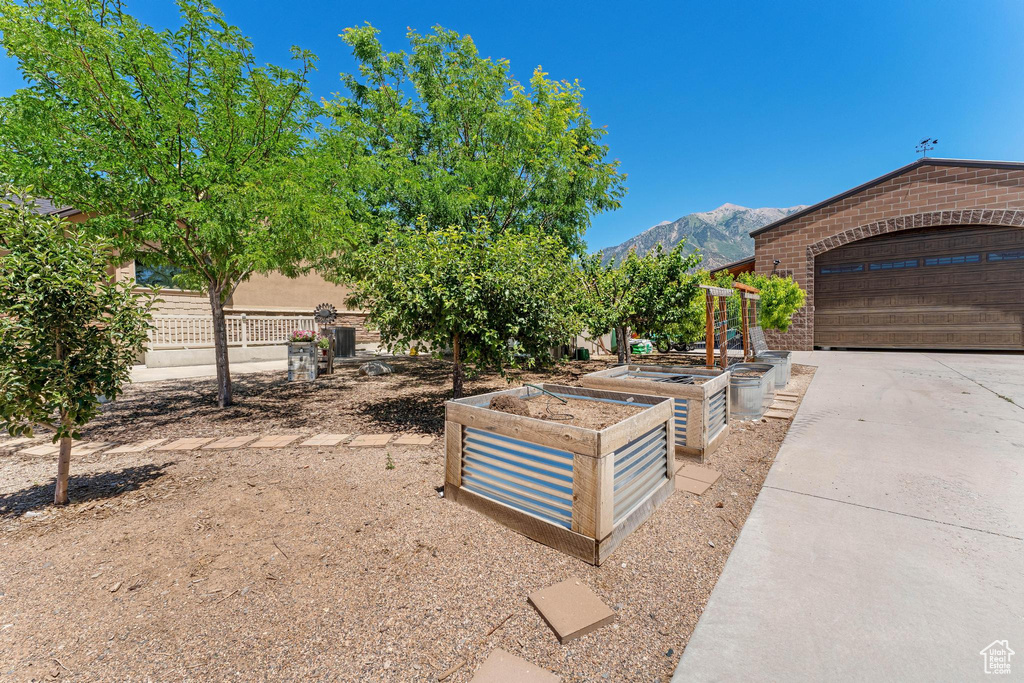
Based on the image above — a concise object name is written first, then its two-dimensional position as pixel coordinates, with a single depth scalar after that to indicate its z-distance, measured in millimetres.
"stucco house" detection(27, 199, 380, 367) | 11094
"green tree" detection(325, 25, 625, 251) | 9289
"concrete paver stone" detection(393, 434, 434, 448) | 4801
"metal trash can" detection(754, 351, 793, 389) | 8020
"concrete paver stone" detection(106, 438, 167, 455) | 4535
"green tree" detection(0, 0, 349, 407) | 4711
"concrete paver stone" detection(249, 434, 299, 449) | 4673
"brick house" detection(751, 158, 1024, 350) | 13633
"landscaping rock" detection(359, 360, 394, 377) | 10633
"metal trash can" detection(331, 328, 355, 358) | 14352
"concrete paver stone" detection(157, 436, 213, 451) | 4598
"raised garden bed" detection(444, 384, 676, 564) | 2432
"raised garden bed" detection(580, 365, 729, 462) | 4105
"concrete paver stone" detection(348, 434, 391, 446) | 4793
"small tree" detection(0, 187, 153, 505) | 2732
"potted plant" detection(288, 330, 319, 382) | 9484
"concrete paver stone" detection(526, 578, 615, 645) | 1925
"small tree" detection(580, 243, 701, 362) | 9344
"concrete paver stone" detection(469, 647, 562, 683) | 1657
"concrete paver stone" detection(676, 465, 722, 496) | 3533
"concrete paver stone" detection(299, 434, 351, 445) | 4798
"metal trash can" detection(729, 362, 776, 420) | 5777
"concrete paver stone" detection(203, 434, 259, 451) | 4625
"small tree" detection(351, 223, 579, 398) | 5094
